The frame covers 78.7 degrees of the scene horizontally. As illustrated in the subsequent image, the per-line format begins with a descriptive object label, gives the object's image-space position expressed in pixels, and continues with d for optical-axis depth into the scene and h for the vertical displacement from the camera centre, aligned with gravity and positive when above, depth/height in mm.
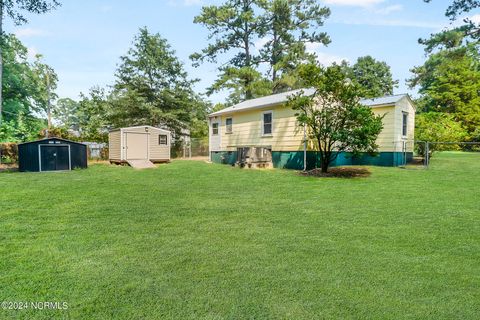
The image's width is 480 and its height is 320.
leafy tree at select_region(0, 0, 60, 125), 10375 +5248
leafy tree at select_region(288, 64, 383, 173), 10586 +1422
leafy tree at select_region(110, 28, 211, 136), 24144 +5598
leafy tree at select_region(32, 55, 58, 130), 35094 +8944
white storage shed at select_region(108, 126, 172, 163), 16312 +475
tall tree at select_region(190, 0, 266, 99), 26359 +10954
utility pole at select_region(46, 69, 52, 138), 30809 +3975
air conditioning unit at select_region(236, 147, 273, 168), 13953 -305
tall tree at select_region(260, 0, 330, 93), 26822 +11328
